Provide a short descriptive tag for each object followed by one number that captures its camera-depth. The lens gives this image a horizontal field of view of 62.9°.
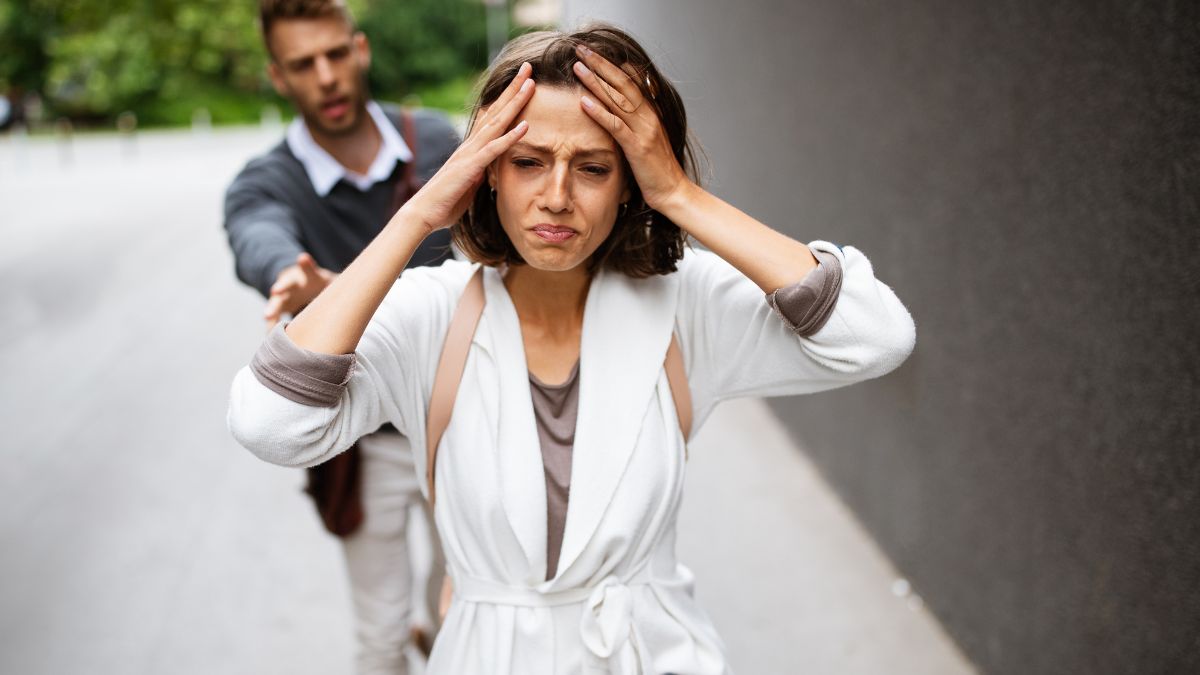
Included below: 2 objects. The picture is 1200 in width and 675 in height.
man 2.42
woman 1.45
